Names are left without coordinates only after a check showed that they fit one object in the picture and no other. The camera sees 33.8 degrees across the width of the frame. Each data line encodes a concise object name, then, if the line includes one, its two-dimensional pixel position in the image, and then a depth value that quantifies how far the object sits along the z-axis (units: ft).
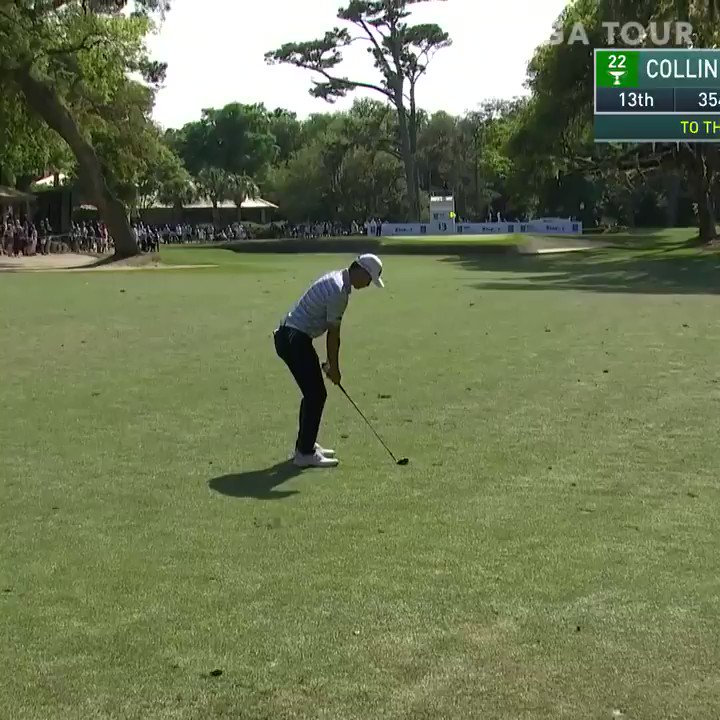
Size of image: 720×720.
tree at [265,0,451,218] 244.83
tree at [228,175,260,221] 332.19
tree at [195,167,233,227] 332.80
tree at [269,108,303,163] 420.36
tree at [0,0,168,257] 132.16
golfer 27.66
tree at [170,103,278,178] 388.16
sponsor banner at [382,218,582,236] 240.53
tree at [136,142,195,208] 287.28
